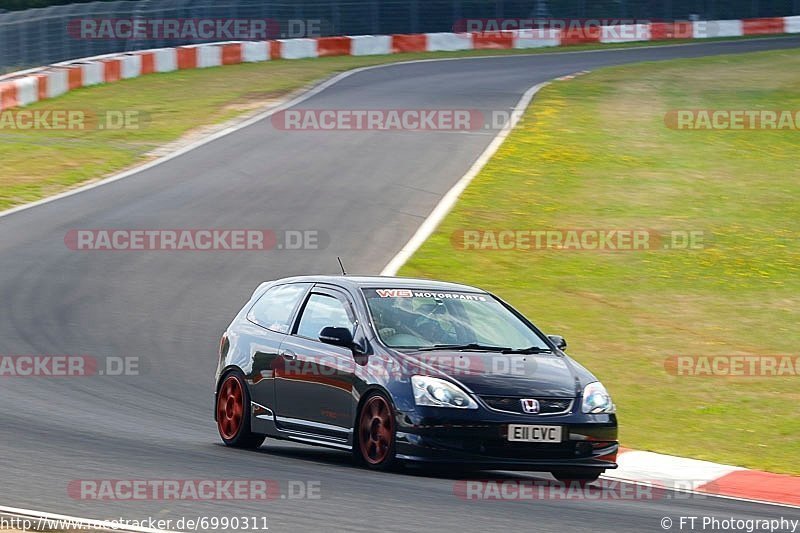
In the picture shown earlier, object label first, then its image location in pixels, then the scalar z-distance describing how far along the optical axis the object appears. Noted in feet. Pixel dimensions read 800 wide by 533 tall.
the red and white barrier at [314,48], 222.69
